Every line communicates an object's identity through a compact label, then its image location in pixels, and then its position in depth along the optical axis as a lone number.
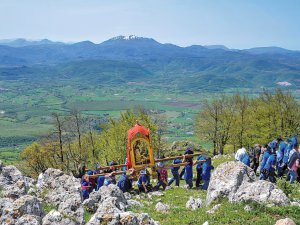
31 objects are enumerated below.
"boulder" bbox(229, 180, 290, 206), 15.93
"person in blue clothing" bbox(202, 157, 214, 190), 25.45
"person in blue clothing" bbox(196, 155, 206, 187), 26.79
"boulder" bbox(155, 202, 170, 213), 18.14
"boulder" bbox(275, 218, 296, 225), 12.67
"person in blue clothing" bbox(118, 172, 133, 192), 26.17
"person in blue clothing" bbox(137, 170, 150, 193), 26.16
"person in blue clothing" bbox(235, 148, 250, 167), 27.91
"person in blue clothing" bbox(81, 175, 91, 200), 23.52
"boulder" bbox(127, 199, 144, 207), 20.52
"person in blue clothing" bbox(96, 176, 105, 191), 26.27
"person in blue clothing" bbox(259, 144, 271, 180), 24.03
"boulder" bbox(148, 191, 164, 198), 24.10
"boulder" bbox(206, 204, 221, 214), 15.81
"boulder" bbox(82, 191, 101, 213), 18.69
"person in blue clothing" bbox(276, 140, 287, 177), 26.49
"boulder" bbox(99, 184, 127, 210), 19.28
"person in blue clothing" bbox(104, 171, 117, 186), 25.56
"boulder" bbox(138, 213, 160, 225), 11.76
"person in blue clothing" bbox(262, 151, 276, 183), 23.48
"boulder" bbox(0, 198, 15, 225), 12.70
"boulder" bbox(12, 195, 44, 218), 13.13
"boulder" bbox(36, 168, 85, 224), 15.31
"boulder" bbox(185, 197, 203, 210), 18.46
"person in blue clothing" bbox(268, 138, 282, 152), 28.26
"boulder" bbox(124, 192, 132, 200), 23.94
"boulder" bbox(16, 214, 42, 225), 12.02
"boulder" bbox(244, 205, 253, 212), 15.29
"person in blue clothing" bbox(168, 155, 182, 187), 28.09
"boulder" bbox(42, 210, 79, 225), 12.53
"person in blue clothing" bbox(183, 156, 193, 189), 26.75
